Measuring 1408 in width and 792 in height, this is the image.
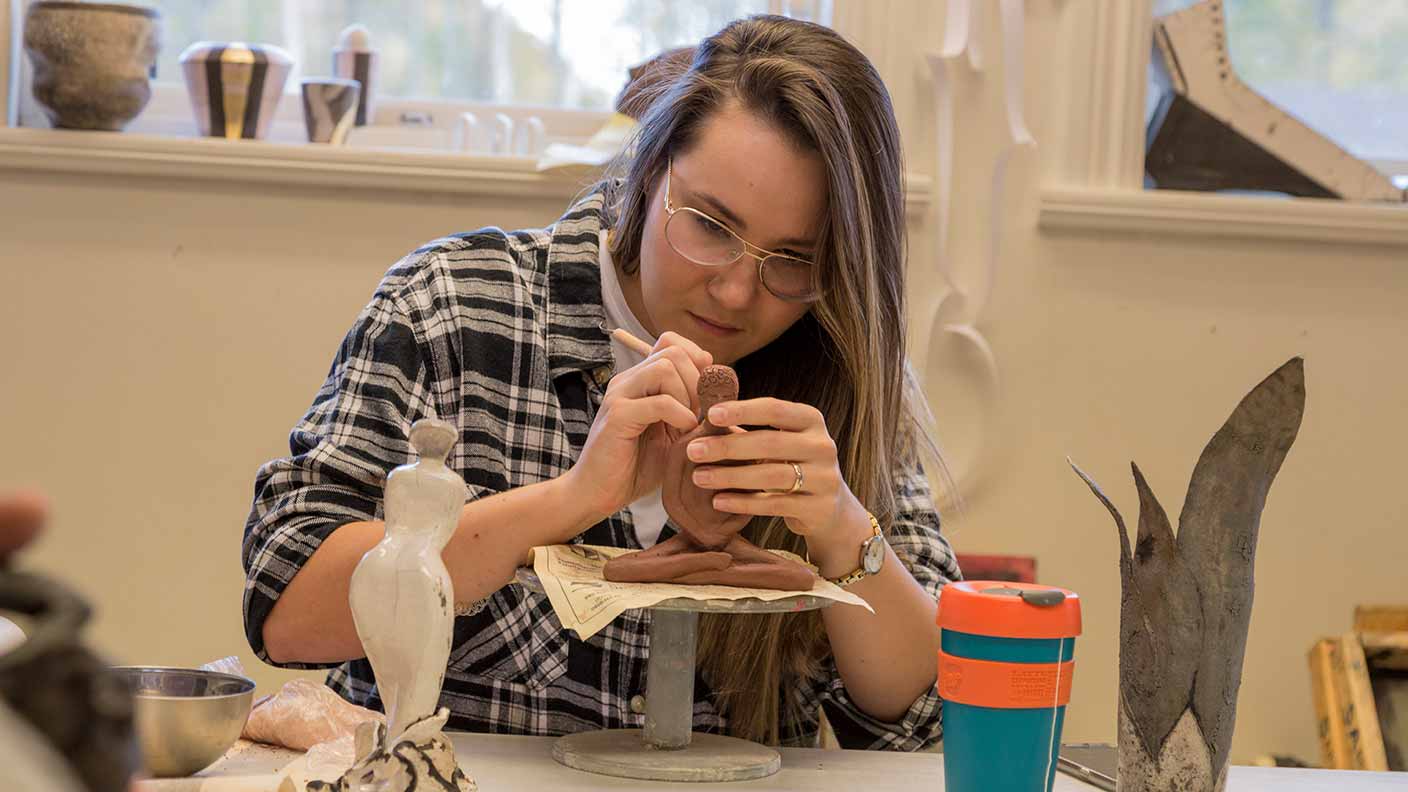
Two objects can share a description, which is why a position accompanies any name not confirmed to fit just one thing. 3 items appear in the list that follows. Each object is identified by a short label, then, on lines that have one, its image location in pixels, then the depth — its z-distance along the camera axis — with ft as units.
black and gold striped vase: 7.94
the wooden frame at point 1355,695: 7.47
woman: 4.76
